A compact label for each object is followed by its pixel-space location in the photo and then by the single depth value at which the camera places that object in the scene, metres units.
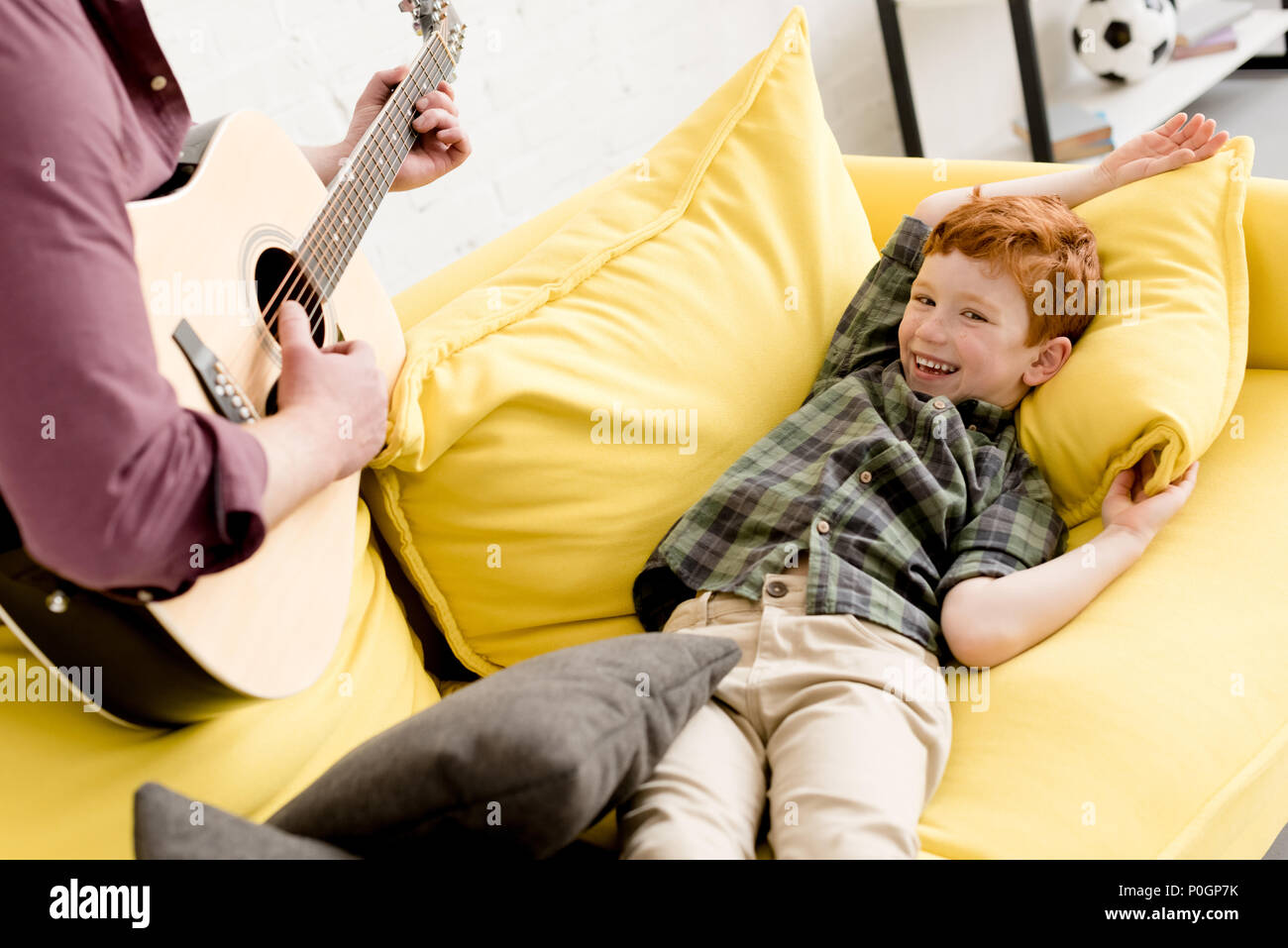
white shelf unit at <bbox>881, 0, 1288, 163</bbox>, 2.78
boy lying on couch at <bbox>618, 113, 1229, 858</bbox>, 0.94
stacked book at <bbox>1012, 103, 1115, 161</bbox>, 2.73
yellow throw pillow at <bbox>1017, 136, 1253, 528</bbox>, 1.17
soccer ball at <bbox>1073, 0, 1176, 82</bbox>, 2.85
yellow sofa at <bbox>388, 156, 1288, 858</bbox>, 0.92
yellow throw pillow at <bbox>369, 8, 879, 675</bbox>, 1.17
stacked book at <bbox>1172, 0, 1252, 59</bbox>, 2.99
